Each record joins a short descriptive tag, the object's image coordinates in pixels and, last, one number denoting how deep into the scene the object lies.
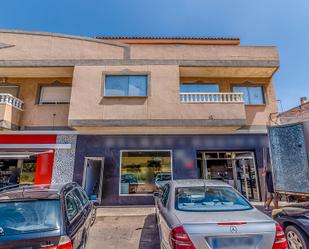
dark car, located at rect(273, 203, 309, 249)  3.79
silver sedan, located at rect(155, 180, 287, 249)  2.66
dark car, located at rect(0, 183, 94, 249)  2.62
